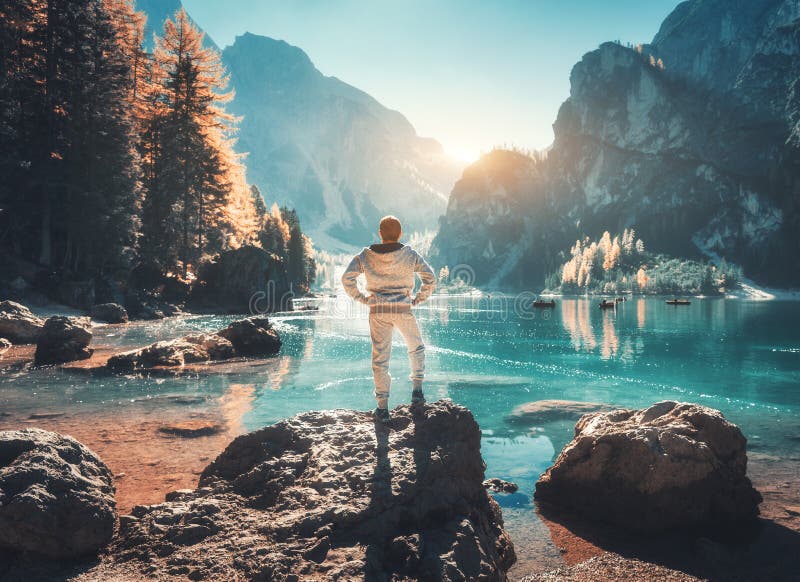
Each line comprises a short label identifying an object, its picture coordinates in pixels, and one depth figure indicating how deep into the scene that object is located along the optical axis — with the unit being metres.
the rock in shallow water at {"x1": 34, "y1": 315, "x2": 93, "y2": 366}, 17.55
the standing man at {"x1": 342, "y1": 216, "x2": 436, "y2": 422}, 6.38
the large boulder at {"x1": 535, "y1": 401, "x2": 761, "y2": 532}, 6.91
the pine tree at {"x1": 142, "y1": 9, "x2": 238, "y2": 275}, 41.66
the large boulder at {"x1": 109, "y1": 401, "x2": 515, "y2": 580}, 3.79
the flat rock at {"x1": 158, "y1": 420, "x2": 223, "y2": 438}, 9.73
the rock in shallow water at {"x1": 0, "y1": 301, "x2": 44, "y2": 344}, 22.28
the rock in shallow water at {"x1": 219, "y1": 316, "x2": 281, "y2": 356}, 22.78
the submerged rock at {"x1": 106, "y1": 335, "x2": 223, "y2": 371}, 16.97
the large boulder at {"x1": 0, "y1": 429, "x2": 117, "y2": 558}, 3.79
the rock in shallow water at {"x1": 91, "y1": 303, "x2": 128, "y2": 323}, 32.91
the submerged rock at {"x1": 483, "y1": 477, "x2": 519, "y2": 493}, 8.23
